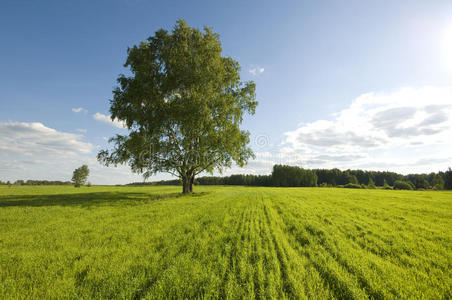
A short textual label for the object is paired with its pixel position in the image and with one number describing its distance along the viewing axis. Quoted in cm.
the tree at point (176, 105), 2050
